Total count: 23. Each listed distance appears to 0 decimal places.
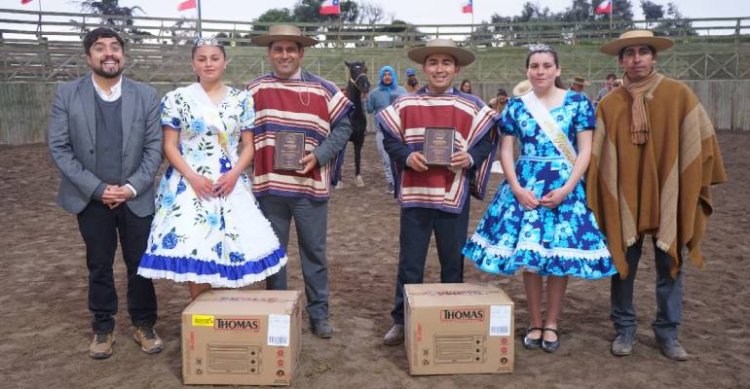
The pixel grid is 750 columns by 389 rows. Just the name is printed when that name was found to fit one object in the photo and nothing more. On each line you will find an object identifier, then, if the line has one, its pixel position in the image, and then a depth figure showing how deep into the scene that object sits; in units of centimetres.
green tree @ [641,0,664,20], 6259
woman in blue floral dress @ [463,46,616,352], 375
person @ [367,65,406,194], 969
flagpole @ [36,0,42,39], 2125
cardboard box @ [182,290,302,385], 346
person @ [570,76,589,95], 1141
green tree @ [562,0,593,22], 5935
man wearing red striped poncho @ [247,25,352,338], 405
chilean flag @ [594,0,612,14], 3000
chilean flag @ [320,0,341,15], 2677
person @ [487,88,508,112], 1340
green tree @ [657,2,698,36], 2739
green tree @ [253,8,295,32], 5271
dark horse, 1005
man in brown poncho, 372
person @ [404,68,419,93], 1058
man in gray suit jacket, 373
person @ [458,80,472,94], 1408
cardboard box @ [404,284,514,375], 357
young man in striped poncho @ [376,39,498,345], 394
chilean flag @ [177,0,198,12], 2441
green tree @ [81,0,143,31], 3441
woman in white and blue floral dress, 369
